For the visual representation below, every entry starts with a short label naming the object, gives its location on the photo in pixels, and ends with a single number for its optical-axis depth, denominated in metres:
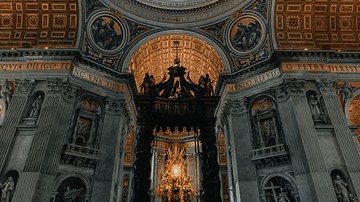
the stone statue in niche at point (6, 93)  10.68
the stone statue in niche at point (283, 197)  9.52
